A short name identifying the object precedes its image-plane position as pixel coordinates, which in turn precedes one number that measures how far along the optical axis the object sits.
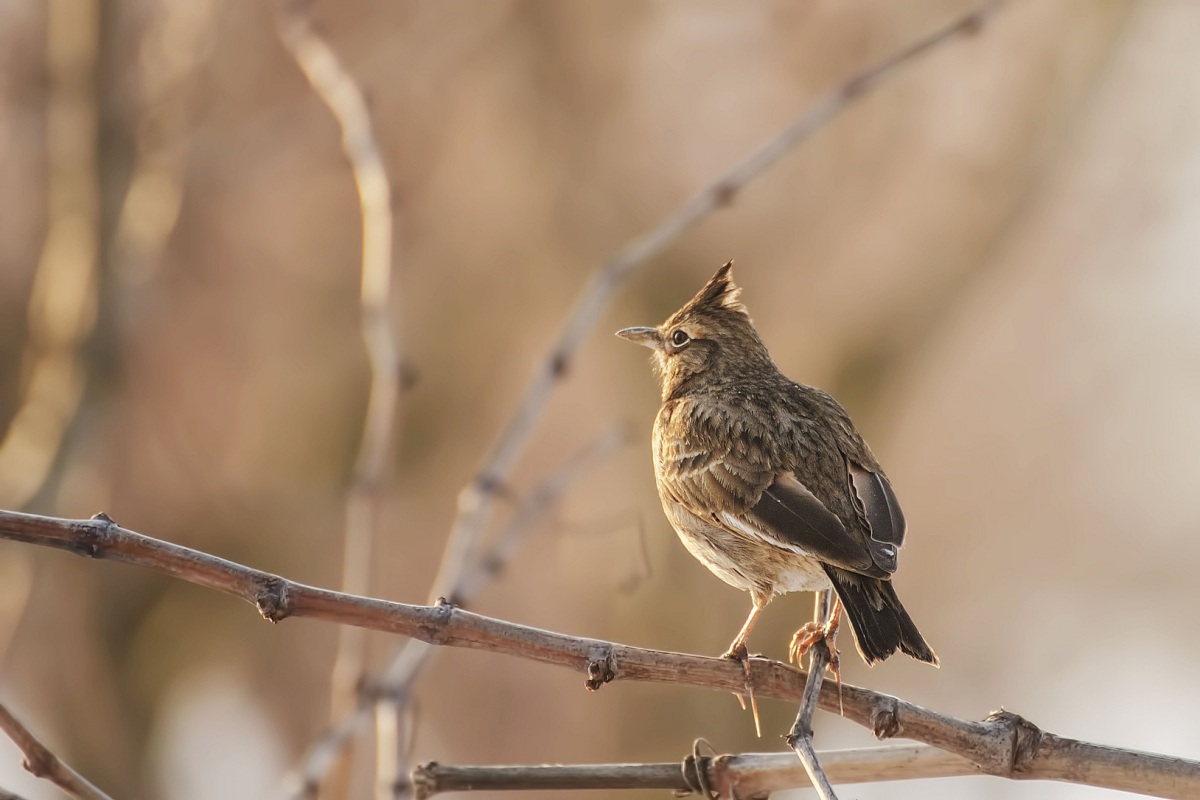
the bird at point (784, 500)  5.79
